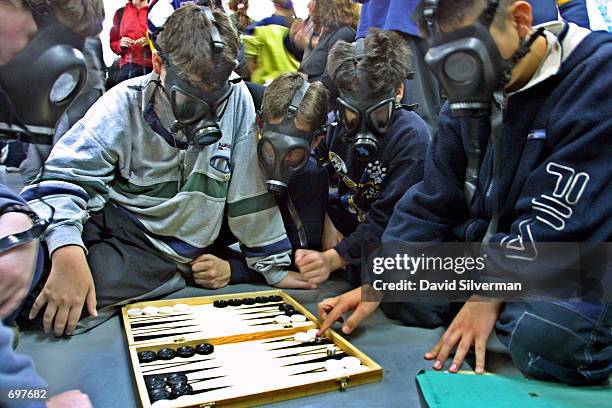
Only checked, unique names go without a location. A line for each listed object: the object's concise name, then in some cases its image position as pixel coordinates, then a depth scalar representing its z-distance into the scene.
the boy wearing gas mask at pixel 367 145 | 1.17
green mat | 0.79
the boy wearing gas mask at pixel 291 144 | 1.25
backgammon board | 0.84
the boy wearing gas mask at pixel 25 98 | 0.61
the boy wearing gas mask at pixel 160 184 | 1.08
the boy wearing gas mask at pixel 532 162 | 0.80
